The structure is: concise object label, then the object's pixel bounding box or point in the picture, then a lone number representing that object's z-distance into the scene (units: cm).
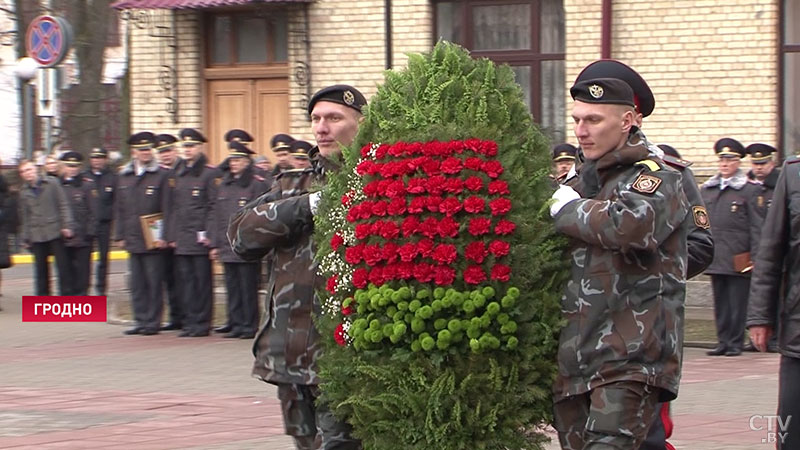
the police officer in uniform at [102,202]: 1811
